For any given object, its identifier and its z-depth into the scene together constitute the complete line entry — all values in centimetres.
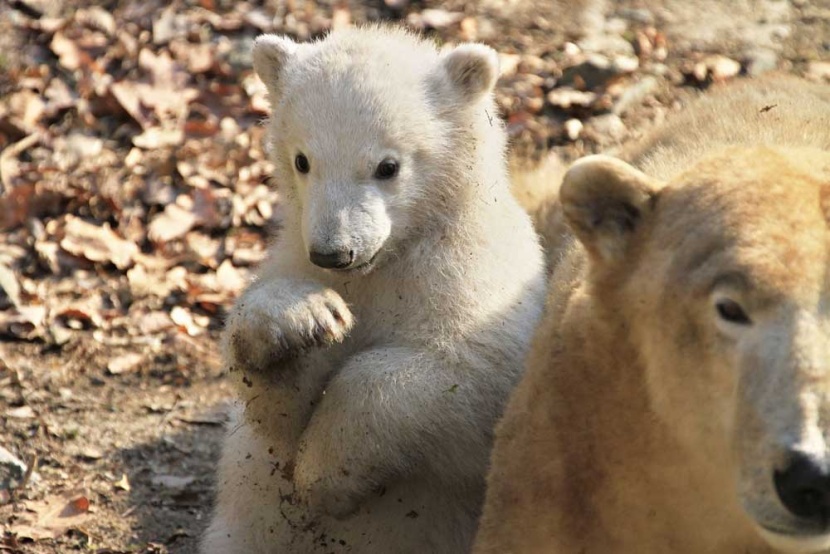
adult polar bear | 606
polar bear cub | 969
